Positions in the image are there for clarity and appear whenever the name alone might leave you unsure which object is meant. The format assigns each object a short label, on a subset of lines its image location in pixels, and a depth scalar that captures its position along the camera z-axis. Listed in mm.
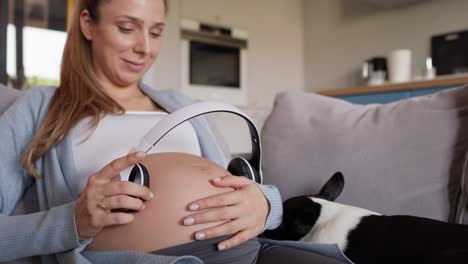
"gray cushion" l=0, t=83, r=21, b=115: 1093
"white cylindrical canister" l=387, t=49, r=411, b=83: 3523
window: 3303
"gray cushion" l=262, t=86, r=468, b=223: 942
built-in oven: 3670
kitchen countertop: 2518
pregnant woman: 715
